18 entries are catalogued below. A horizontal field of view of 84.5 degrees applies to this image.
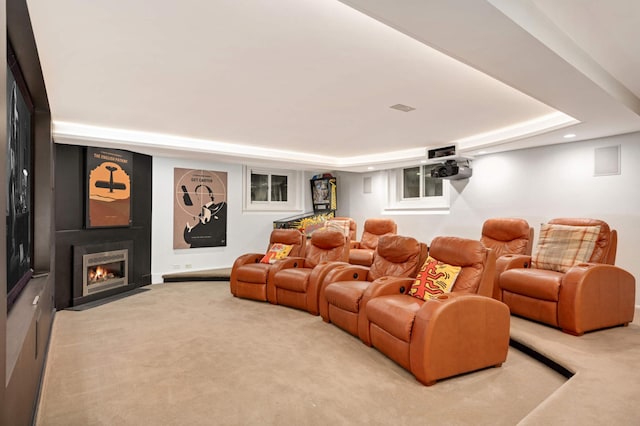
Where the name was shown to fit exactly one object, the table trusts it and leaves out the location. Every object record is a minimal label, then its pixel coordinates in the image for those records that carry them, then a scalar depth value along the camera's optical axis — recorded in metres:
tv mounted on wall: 1.84
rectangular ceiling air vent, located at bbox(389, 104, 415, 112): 3.88
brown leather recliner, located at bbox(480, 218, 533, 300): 4.60
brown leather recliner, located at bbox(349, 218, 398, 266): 6.21
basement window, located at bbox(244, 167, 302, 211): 7.59
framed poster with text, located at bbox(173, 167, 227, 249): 6.60
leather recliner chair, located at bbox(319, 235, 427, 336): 3.51
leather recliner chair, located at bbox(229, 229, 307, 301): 4.89
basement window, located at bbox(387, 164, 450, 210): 6.77
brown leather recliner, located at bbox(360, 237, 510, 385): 2.50
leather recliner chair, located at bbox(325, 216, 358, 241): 6.80
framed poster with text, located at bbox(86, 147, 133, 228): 5.06
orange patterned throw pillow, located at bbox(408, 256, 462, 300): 3.03
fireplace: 4.84
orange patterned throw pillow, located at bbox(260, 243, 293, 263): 5.20
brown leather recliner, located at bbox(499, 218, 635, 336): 3.35
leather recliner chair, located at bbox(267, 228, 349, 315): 4.34
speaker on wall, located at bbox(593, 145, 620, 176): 4.52
